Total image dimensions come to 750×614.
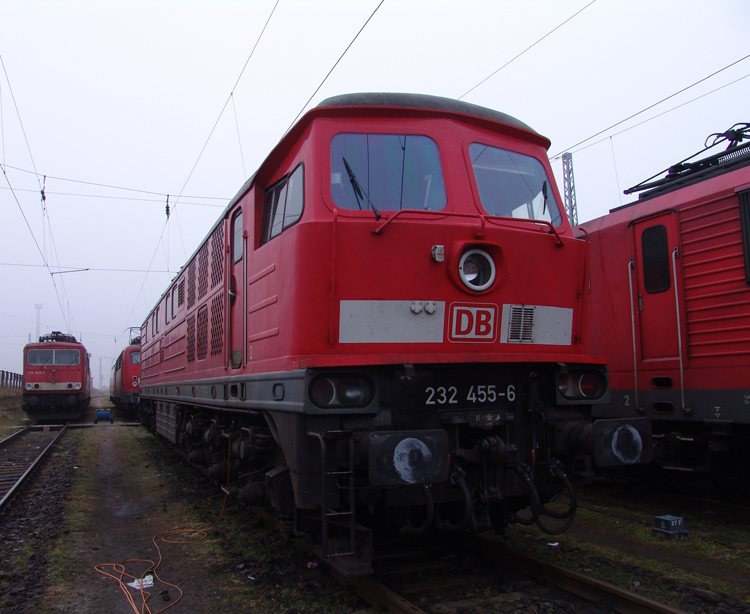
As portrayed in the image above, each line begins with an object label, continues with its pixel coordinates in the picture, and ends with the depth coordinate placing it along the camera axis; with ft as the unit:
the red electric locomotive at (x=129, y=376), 86.53
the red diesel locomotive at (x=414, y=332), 12.65
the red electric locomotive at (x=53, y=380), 75.00
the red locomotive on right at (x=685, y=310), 19.85
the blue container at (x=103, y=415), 79.77
